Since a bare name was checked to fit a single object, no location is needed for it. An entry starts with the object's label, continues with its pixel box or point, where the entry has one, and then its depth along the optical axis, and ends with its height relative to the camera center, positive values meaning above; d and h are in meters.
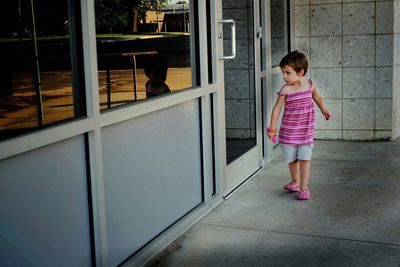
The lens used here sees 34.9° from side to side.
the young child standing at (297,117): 4.55 -0.58
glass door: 4.96 -0.45
